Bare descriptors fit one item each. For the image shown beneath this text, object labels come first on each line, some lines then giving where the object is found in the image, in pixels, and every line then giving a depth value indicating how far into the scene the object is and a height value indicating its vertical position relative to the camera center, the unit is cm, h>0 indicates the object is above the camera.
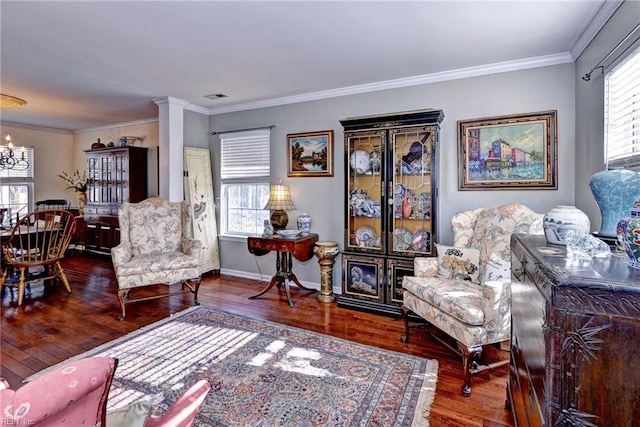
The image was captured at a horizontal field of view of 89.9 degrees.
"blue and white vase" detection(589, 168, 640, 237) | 128 +6
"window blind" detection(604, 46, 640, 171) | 183 +60
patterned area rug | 179 -111
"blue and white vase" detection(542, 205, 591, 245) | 131 -6
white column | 426 +84
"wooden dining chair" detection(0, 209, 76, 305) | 358 -50
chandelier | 522 +85
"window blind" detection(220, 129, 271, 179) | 442 +78
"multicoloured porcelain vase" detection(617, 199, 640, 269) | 94 -8
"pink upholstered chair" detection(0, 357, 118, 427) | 49 -32
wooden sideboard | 79 -35
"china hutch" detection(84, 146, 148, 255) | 542 +37
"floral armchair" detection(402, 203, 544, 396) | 202 -56
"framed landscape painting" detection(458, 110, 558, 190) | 292 +54
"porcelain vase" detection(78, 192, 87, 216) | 607 +18
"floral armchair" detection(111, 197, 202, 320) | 321 -44
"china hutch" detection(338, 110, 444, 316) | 310 +6
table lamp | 396 +6
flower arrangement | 645 +61
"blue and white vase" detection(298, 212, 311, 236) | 390 -17
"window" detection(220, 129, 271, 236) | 445 +41
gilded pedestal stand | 360 -64
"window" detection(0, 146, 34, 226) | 573 +37
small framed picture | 391 +70
